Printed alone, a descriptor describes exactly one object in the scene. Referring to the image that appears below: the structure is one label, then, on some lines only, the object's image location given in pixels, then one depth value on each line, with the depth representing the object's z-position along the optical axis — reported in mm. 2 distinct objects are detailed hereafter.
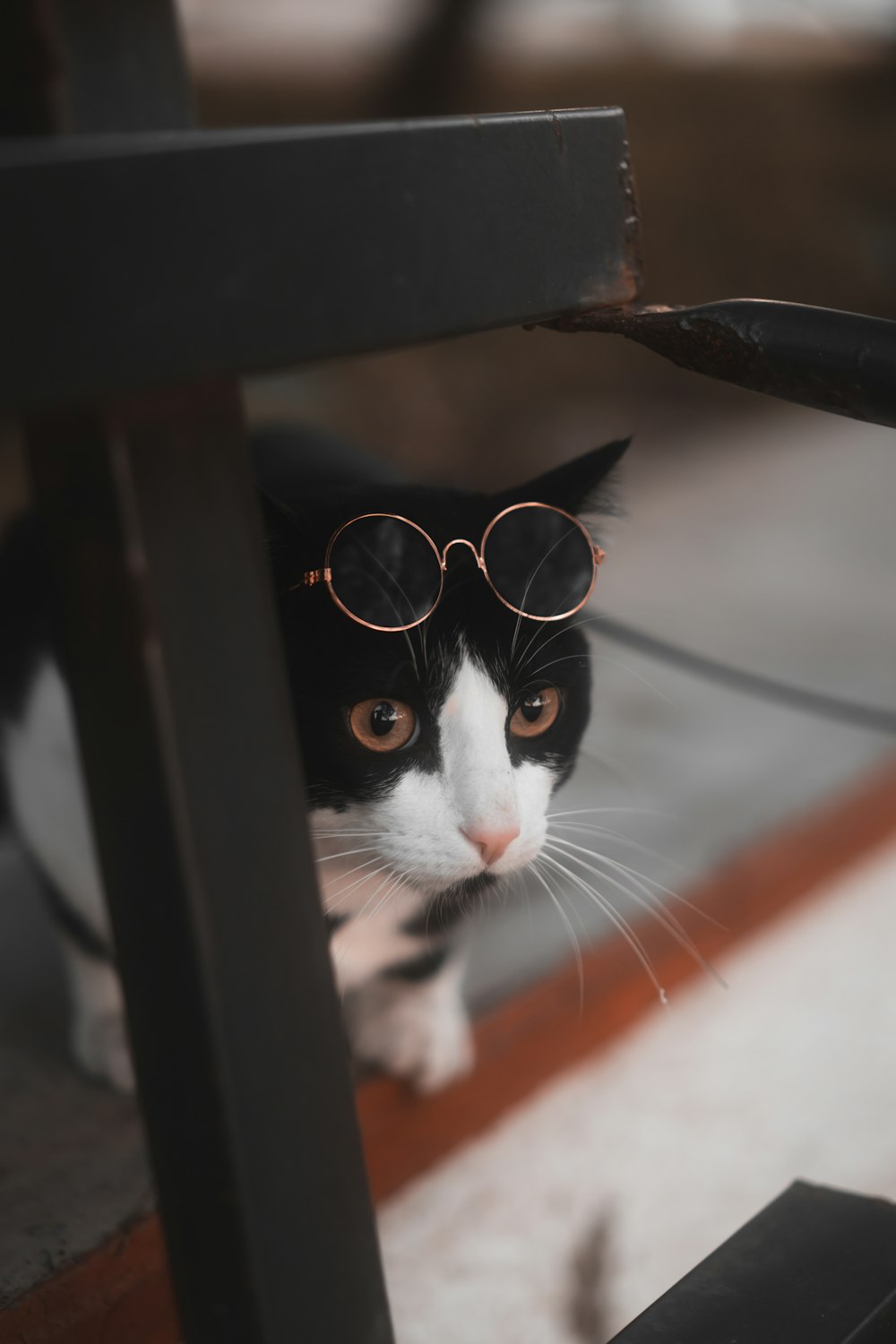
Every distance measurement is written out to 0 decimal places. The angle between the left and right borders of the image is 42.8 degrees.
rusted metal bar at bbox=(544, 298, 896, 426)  354
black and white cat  407
